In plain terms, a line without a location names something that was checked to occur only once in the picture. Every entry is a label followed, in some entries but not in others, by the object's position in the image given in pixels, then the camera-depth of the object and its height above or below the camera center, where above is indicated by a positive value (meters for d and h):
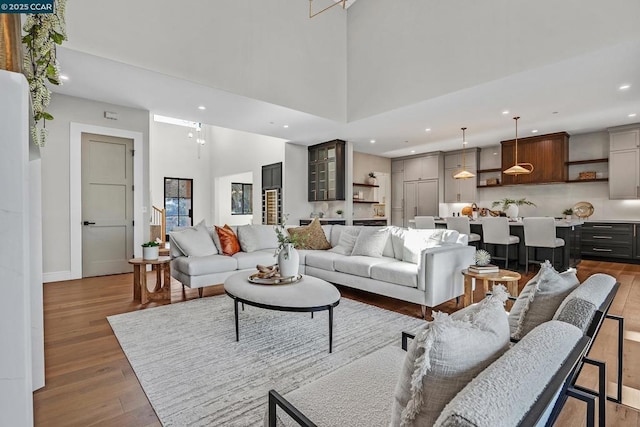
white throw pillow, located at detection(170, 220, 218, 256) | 4.02 -0.41
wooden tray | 2.74 -0.62
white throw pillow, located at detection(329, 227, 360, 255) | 4.40 -0.44
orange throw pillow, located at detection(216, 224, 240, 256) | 4.38 -0.43
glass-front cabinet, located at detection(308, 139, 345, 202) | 7.46 +0.97
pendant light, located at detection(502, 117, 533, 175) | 5.85 +0.78
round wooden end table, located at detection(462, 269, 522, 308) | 2.98 -0.66
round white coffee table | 2.32 -0.66
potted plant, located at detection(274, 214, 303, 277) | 2.87 -0.43
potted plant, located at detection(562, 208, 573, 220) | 6.91 -0.04
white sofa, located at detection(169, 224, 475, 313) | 3.14 -0.63
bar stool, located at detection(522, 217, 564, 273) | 4.95 -0.37
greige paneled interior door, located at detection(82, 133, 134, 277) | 5.04 +0.10
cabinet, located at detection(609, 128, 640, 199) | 6.19 +0.96
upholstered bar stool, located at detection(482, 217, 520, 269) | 5.39 -0.39
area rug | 1.78 -1.08
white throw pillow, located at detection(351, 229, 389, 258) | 4.05 -0.43
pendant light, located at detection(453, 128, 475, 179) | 6.60 +0.78
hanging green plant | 1.31 +0.69
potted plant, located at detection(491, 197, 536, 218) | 5.94 +0.14
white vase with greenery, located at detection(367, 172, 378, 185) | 9.34 +0.98
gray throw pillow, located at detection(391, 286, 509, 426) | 0.68 -0.35
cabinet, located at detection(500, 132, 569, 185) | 7.00 +1.27
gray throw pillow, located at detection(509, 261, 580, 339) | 1.29 -0.37
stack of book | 3.11 -0.58
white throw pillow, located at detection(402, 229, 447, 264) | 3.64 -0.36
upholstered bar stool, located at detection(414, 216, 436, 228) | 6.15 -0.22
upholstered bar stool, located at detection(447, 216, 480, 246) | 5.84 -0.28
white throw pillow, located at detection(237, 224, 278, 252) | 4.57 -0.40
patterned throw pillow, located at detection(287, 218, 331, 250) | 4.75 -0.39
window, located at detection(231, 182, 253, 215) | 11.52 +0.46
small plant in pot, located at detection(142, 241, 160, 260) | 3.70 -0.48
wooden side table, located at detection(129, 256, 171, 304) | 3.60 -0.85
